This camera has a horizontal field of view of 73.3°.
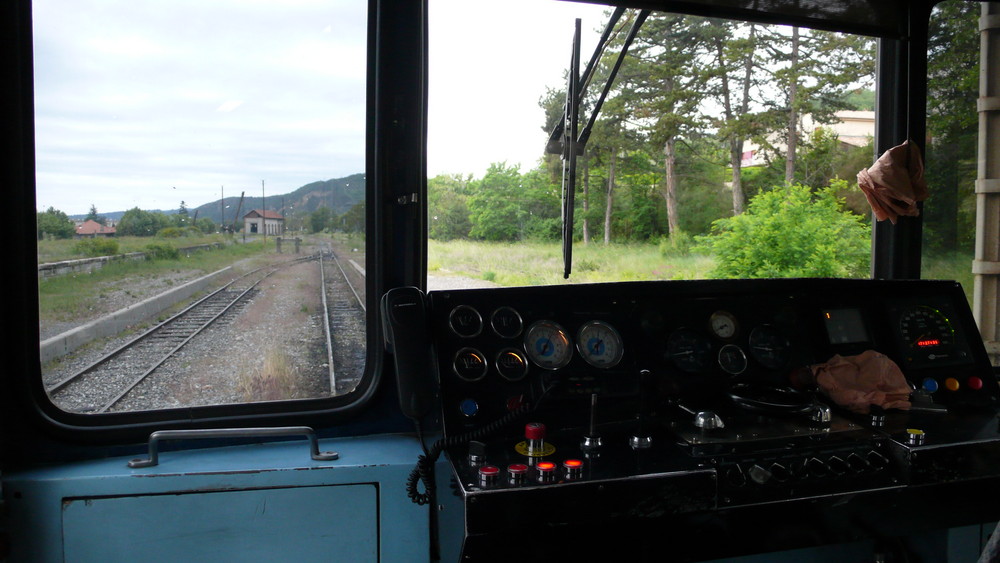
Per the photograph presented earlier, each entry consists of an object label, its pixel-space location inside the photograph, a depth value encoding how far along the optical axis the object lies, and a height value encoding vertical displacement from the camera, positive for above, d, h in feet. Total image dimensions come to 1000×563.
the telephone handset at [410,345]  5.31 -0.74
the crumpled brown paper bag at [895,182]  7.43 +0.81
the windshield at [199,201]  5.46 +0.43
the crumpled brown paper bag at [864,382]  5.59 -1.09
